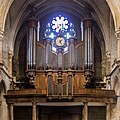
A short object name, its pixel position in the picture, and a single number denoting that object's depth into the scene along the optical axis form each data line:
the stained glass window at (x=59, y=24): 39.14
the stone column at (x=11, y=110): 32.78
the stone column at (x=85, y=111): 32.81
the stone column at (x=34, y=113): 32.78
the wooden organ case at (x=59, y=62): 33.75
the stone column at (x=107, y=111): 32.65
